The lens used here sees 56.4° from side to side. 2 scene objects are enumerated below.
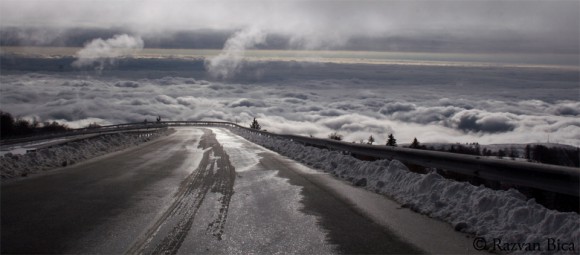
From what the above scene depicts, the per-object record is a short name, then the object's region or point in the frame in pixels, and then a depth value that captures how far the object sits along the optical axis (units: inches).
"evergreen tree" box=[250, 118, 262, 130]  5408.5
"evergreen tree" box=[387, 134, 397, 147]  2814.5
